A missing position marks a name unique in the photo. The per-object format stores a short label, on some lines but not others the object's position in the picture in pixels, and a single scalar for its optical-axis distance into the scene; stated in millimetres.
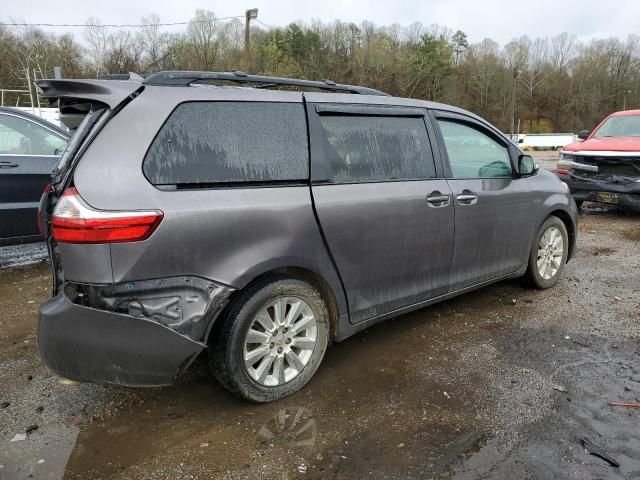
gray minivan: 2348
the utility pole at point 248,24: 25609
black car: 5203
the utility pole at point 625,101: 67425
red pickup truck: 8227
